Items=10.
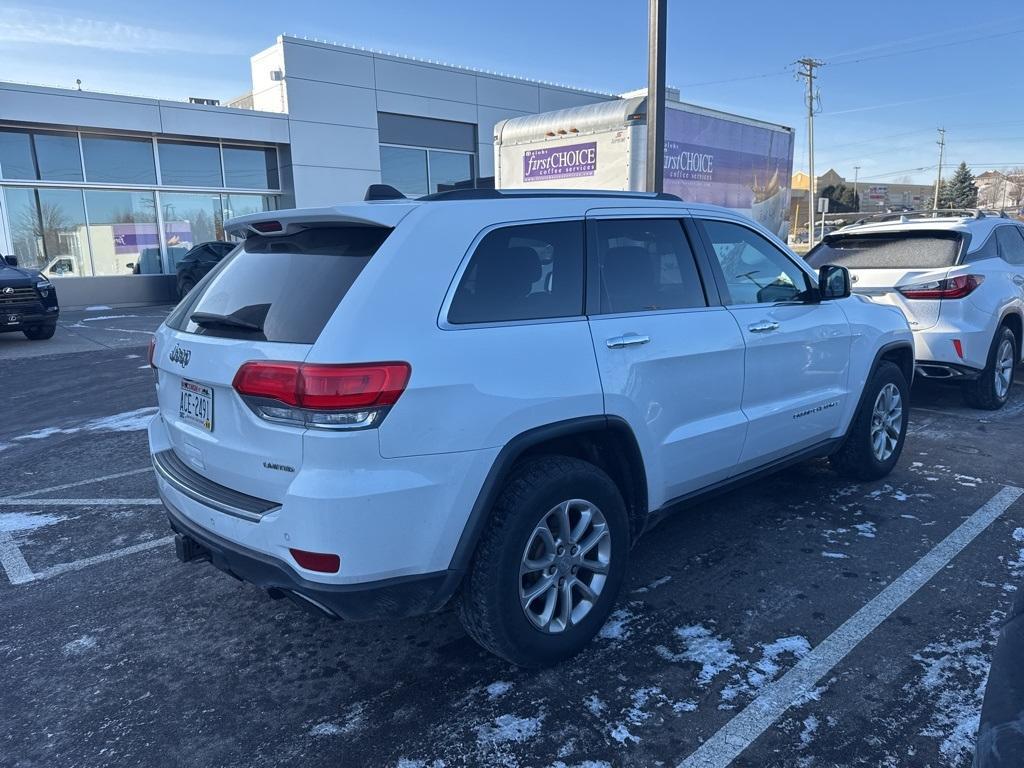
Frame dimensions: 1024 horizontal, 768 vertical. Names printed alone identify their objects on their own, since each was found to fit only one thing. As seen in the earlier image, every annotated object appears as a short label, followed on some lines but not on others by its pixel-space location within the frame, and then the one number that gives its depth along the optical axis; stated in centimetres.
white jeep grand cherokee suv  237
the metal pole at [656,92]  862
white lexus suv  620
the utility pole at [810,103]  4744
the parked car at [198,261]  1892
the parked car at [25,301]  1209
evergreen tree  8506
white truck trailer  988
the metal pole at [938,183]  8294
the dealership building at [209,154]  1794
